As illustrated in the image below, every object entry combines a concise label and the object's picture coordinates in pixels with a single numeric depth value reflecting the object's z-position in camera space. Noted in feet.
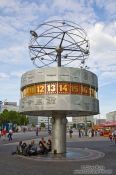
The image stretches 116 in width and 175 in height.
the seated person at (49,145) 48.43
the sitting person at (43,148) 46.35
